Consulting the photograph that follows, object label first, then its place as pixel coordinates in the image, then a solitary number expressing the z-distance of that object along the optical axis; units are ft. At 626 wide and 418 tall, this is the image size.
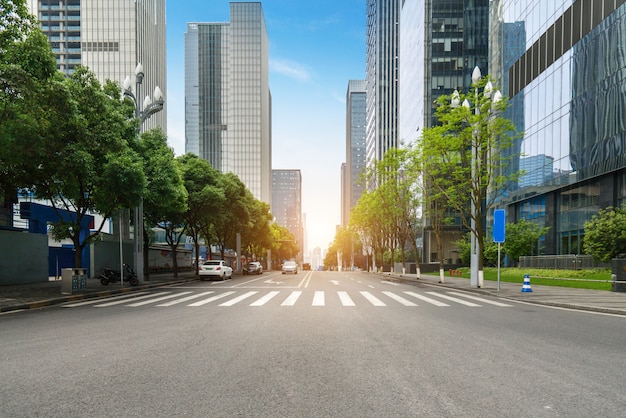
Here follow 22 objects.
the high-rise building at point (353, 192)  622.95
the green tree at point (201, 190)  104.27
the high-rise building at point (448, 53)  211.61
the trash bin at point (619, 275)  58.80
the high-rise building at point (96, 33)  279.14
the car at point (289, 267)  161.27
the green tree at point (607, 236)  80.84
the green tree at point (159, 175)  71.67
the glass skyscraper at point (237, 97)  471.21
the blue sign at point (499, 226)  65.63
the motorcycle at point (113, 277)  75.95
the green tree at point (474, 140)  70.23
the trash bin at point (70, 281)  56.70
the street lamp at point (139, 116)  71.05
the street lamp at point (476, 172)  69.82
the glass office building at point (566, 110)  98.37
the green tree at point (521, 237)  123.03
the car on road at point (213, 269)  102.27
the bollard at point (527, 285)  59.41
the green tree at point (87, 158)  51.55
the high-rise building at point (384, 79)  343.05
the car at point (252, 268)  165.18
